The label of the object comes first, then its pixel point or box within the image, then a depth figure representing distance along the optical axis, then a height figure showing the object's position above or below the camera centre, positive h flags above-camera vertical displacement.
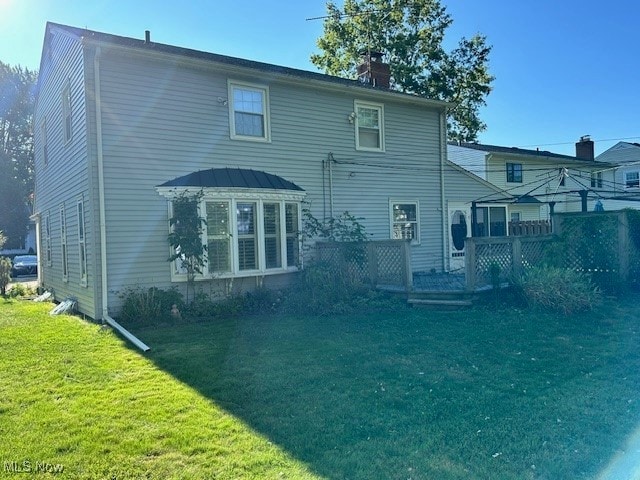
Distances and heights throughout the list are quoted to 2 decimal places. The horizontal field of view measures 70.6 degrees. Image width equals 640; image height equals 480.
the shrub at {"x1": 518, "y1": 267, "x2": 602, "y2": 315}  8.29 -1.15
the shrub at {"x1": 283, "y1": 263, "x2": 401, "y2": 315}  9.37 -1.25
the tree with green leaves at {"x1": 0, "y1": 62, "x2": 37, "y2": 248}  36.09 +9.00
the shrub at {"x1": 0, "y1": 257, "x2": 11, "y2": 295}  16.00 -0.90
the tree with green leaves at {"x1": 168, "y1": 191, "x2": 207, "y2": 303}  9.07 +0.19
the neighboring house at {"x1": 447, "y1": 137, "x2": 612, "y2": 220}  22.50 +3.50
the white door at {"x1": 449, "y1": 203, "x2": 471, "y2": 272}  14.83 +0.10
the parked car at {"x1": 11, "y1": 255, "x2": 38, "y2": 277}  27.67 -1.13
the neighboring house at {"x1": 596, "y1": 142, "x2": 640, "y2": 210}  28.36 +4.08
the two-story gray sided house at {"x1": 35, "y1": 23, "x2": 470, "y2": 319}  9.21 +2.00
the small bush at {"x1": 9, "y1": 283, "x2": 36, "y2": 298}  15.91 -1.53
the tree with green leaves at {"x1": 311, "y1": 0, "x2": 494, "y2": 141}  27.98 +11.87
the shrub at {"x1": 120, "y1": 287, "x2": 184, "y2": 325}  8.77 -1.20
